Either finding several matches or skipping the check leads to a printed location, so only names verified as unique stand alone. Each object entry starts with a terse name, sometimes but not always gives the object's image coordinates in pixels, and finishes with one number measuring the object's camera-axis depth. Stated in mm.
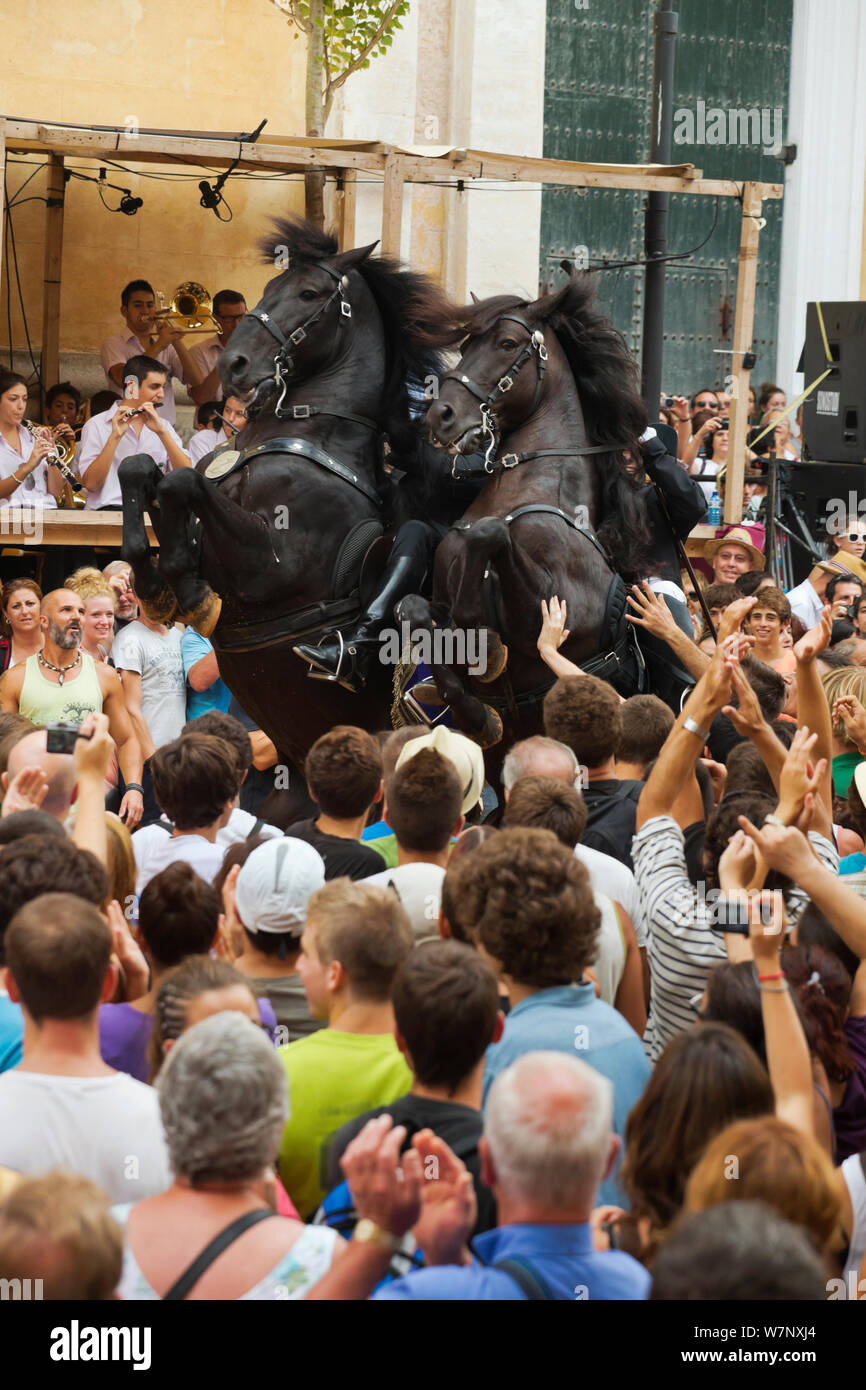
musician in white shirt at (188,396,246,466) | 13007
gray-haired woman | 2904
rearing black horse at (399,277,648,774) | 7973
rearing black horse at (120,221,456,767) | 8336
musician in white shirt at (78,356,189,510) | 11297
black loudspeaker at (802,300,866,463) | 13094
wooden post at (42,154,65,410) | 14875
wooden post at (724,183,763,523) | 12406
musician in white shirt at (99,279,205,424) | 14086
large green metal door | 18672
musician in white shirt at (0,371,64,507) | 11398
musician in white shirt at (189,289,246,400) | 14125
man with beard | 8555
